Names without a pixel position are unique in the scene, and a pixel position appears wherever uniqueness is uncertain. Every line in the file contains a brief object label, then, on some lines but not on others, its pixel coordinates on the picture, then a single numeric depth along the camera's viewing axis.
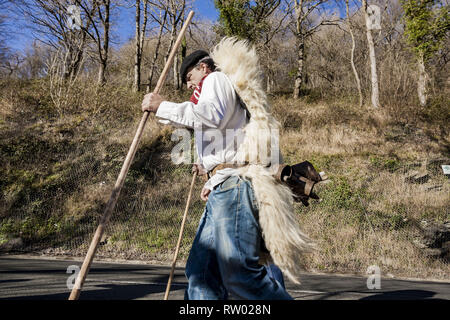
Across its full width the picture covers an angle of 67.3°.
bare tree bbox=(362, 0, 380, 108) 16.97
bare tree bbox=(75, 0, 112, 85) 18.81
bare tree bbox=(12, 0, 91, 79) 19.77
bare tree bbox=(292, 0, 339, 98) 21.84
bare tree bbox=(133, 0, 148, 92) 19.16
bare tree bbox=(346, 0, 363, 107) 18.29
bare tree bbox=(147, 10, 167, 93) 22.22
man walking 1.92
